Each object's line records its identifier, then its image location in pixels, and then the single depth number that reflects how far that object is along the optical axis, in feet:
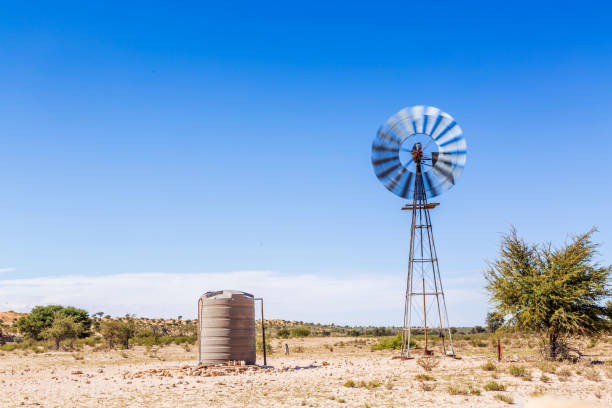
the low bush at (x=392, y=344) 135.85
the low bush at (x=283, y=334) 223.65
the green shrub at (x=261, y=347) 136.20
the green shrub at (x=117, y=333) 155.22
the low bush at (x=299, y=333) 230.54
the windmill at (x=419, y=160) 90.74
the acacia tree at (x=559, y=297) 78.28
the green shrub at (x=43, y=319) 213.46
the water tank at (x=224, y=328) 84.38
